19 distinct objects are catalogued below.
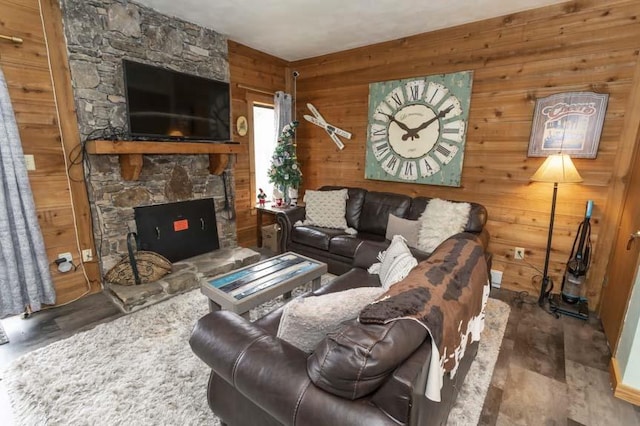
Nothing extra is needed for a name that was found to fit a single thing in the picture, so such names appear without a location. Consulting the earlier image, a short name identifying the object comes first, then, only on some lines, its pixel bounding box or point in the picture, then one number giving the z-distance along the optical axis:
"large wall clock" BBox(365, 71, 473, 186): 3.29
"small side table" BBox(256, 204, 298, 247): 4.03
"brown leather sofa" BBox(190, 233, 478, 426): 0.91
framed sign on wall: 2.60
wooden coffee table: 1.99
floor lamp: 2.51
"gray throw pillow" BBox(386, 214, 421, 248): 3.03
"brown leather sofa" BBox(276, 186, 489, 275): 3.16
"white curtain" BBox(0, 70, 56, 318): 2.26
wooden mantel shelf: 2.64
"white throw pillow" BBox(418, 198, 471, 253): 2.88
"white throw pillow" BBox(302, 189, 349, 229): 3.64
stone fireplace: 2.65
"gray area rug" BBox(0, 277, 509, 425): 1.62
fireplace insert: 3.17
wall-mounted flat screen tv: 2.80
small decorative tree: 4.16
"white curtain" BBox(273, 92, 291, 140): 4.38
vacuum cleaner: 2.63
